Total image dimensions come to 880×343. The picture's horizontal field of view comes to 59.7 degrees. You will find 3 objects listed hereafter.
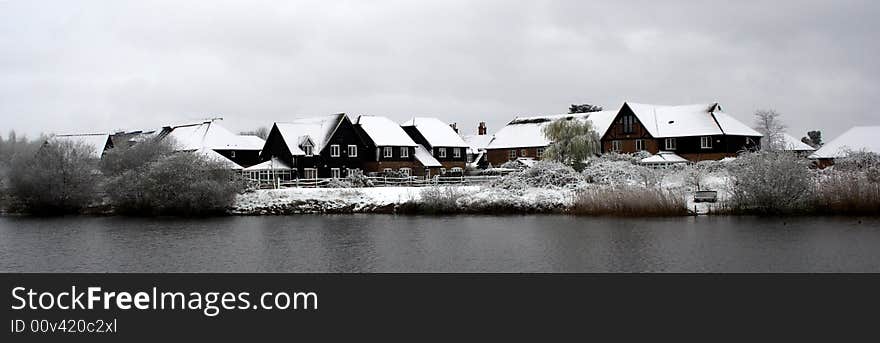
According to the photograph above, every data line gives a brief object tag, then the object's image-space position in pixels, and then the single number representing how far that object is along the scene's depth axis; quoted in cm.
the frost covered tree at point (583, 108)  11150
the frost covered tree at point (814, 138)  12885
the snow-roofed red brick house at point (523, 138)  8406
